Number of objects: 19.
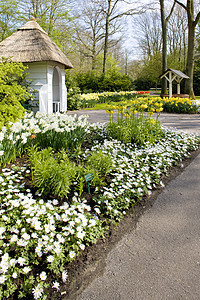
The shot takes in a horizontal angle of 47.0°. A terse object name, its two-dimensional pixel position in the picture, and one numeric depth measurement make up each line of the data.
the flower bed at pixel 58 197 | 1.85
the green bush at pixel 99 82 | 22.09
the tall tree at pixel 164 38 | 17.95
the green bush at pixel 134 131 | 5.20
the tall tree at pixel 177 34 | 40.38
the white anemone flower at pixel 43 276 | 1.74
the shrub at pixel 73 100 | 13.39
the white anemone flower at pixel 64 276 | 1.79
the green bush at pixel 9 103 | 3.79
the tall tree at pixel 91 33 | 25.12
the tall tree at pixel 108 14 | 23.47
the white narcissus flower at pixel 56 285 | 1.71
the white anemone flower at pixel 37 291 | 1.63
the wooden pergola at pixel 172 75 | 15.76
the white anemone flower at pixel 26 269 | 1.76
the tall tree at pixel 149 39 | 44.84
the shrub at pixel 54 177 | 2.73
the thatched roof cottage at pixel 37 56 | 9.72
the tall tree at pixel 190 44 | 15.34
